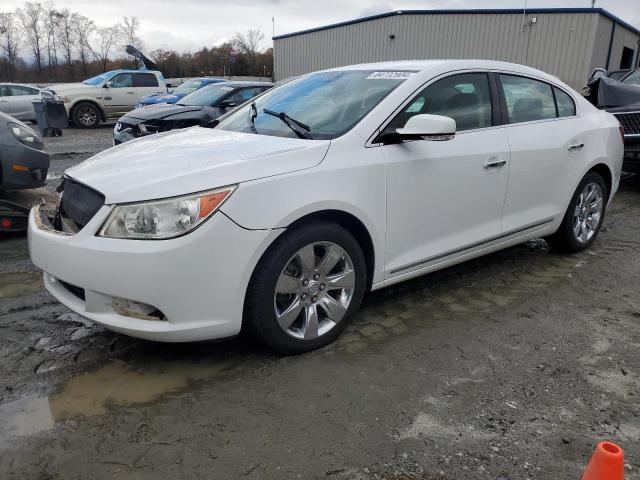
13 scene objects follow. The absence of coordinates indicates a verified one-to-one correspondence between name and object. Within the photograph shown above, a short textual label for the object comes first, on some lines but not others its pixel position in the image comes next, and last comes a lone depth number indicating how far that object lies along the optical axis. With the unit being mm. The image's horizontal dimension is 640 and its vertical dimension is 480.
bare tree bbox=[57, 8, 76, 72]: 48812
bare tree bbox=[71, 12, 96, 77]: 49188
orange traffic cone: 1673
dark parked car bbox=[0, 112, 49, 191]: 4965
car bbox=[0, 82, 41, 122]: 15461
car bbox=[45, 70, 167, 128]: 15398
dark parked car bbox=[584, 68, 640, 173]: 7195
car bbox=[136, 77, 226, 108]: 12758
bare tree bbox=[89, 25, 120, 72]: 49756
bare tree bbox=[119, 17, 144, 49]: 51875
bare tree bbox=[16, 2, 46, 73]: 47500
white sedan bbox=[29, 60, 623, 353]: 2502
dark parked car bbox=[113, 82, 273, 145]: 8055
